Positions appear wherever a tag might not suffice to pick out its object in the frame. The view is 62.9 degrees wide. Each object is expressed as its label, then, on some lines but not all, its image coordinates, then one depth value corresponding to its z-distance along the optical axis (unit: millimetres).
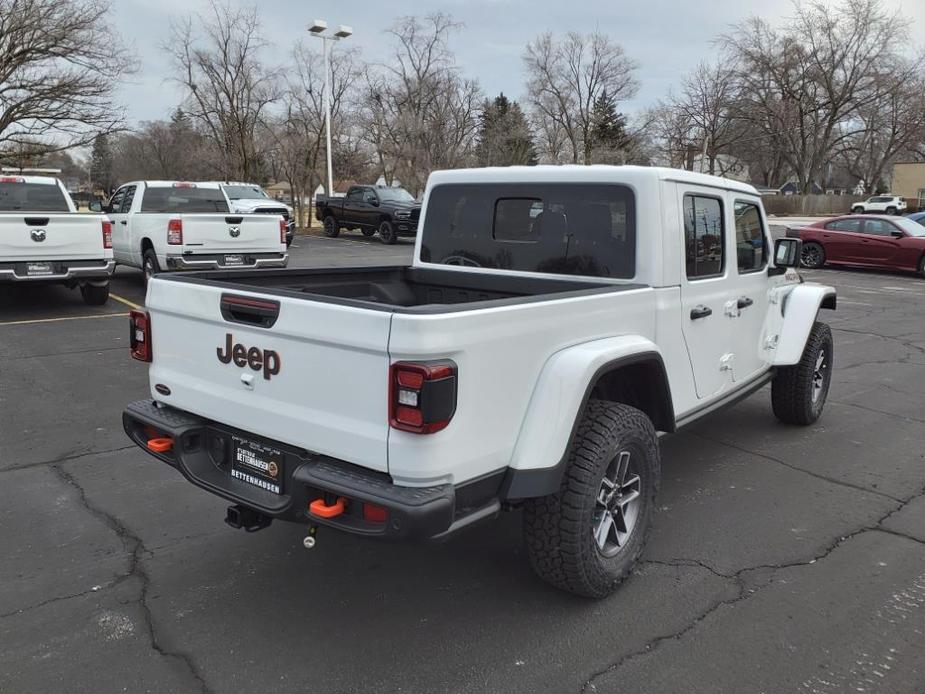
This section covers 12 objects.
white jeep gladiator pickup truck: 2562
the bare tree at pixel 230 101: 31750
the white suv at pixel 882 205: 51659
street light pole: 29162
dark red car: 17875
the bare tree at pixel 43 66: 25078
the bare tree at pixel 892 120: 53656
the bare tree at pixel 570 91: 55438
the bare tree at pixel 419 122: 41062
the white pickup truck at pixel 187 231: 11156
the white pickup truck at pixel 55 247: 9727
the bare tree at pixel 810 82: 53469
